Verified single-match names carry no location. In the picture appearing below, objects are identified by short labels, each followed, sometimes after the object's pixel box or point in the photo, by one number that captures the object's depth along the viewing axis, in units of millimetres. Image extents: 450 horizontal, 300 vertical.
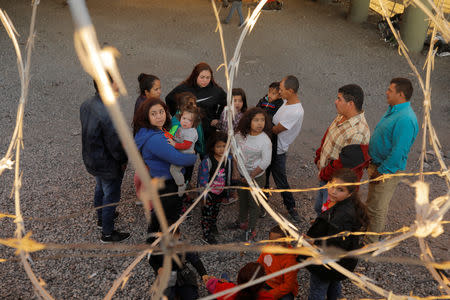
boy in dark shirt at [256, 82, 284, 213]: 3967
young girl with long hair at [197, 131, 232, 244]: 3414
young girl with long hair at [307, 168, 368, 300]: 2508
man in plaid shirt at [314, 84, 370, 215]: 3098
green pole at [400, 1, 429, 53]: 8508
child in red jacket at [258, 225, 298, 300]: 2698
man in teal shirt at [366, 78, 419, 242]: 3131
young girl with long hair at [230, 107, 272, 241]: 3352
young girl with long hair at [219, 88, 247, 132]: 3938
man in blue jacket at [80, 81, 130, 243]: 2961
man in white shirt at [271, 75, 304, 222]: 3590
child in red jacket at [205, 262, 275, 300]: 2311
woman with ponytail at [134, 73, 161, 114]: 3678
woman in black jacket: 3934
